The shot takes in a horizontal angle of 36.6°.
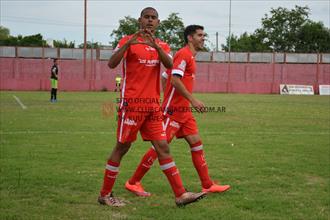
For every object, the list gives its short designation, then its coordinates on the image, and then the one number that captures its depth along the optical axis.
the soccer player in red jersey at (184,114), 6.16
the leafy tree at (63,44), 81.99
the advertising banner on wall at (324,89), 48.34
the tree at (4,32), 98.38
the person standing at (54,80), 24.23
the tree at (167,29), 70.71
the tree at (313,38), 79.12
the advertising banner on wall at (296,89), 47.62
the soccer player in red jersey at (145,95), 5.21
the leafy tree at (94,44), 67.43
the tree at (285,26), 80.38
